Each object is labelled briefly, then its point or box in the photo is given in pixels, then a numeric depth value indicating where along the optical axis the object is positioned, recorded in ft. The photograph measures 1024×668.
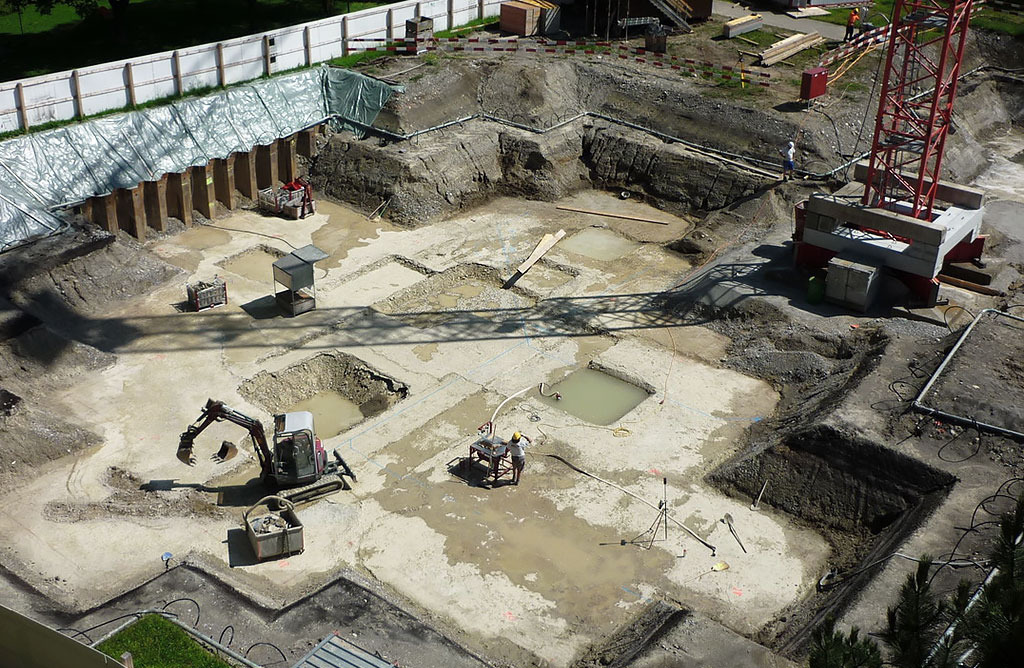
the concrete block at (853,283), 93.09
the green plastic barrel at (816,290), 95.71
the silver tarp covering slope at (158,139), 100.83
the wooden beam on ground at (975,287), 97.81
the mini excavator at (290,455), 71.15
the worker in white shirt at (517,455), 73.46
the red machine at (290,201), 113.50
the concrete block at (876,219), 92.53
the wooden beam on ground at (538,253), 102.63
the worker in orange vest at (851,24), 146.61
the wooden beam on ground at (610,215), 117.19
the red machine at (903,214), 92.55
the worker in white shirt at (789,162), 115.85
